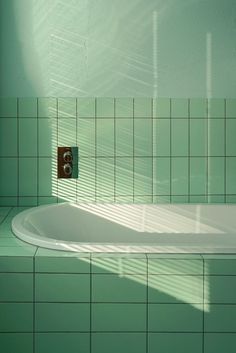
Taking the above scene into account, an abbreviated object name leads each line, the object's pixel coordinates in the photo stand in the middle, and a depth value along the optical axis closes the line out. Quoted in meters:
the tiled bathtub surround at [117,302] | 1.80
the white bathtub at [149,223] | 2.81
